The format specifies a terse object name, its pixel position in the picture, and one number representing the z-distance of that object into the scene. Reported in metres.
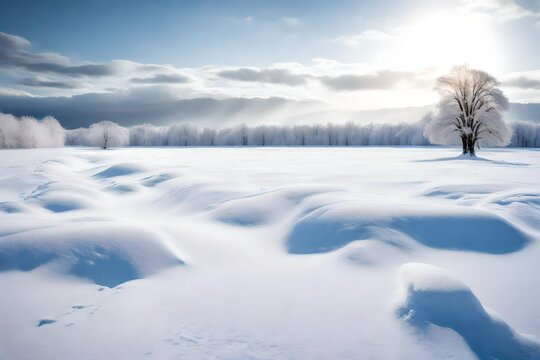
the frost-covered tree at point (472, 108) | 28.42
